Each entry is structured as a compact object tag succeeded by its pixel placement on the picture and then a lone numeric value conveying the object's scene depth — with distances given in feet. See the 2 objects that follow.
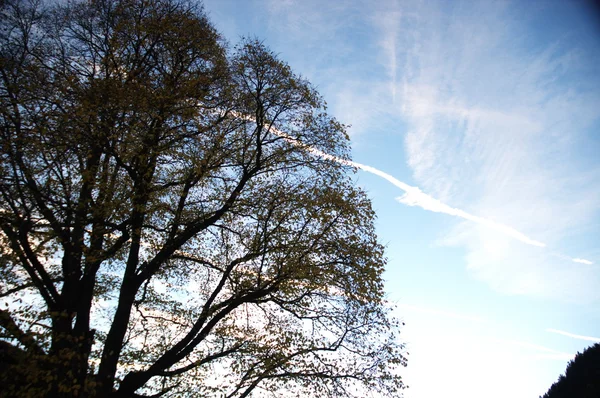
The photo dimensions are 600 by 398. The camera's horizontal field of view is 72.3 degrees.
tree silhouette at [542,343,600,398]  113.29
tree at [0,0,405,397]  40.32
